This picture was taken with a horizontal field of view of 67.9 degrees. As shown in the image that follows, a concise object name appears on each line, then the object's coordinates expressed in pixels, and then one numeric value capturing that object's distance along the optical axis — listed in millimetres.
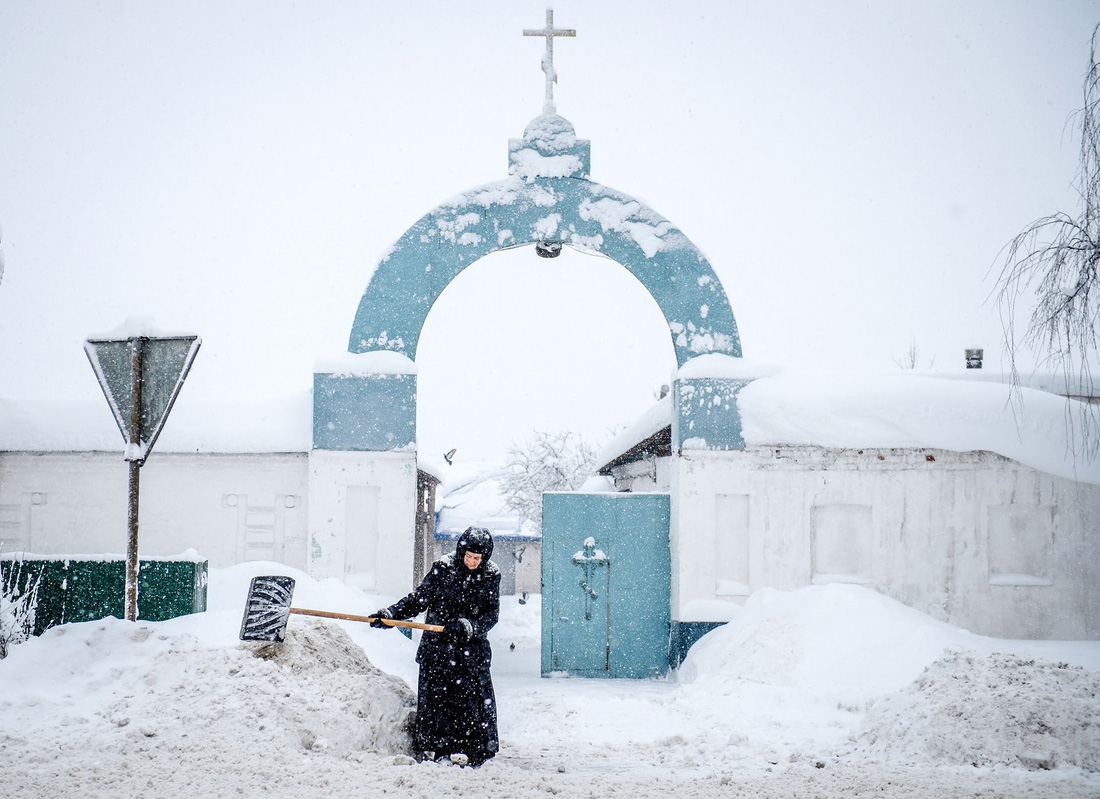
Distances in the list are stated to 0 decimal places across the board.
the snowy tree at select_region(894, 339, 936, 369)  34938
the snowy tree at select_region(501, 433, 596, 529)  40344
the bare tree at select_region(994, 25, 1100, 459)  6430
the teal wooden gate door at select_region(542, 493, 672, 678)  10523
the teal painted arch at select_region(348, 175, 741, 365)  10867
